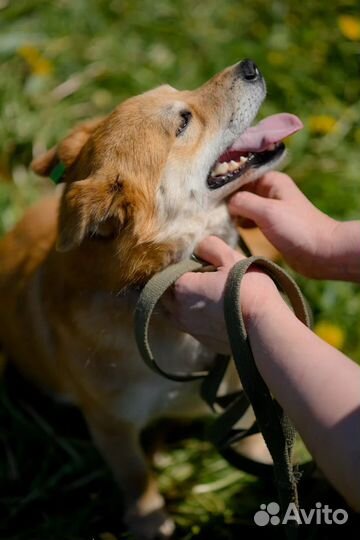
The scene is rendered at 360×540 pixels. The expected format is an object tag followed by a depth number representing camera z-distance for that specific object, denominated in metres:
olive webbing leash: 1.70
